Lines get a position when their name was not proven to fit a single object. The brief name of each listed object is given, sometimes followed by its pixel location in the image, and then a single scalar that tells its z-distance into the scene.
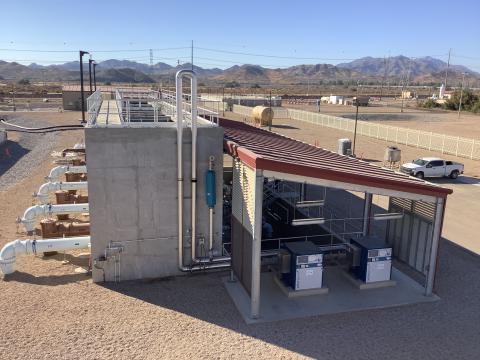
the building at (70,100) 68.19
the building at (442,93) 120.36
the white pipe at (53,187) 19.41
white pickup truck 28.62
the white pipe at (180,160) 12.30
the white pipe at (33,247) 13.21
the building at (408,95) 139.25
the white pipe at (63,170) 21.80
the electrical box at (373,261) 12.93
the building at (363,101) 95.86
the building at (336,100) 106.97
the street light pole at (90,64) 38.13
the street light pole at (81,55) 28.16
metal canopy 11.00
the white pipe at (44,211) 16.69
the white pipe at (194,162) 12.41
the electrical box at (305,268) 12.20
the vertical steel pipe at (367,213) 15.54
